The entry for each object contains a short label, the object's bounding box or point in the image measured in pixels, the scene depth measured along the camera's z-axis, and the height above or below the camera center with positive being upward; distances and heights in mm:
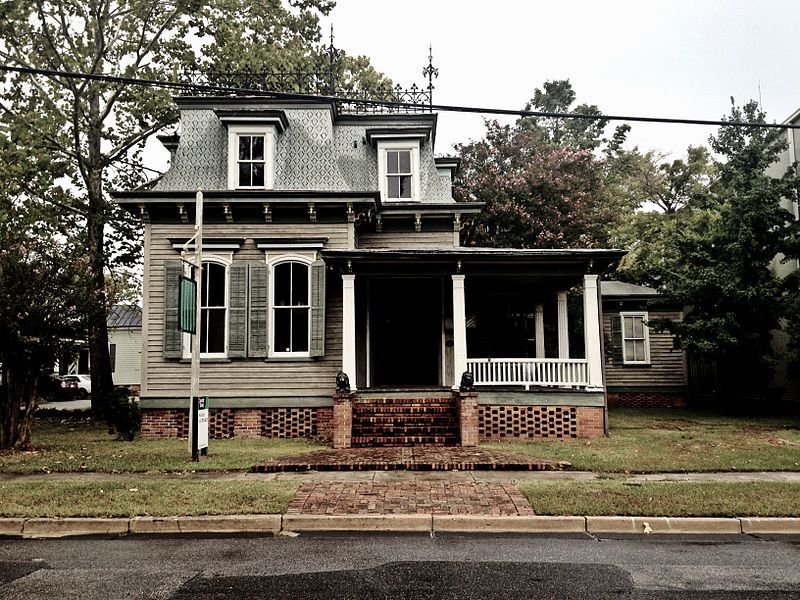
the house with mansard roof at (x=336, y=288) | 14164 +1659
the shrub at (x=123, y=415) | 14539 -1282
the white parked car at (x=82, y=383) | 35969 -1423
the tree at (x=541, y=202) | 25344 +5867
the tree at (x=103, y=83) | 20016 +8815
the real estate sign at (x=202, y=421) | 11203 -1105
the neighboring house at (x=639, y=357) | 23234 -217
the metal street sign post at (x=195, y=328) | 11086 +506
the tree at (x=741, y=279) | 17469 +1933
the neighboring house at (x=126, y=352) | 42438 +371
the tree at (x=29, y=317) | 11539 +755
